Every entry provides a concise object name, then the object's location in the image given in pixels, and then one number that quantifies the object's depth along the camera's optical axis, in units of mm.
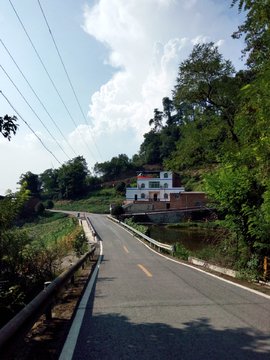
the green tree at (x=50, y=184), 94781
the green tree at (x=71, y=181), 87812
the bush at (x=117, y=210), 48375
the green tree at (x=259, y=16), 6191
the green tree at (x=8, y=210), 5863
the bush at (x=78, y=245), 13113
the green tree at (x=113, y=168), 100812
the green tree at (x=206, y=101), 13766
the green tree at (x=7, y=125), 4681
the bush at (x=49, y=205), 70750
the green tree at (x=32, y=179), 93688
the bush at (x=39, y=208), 64312
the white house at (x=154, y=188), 63938
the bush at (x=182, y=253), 14654
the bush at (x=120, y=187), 83500
